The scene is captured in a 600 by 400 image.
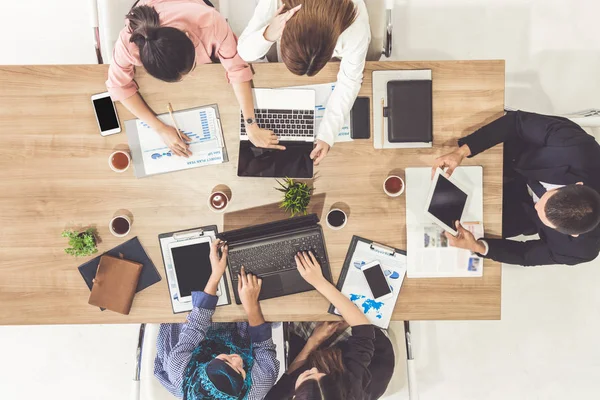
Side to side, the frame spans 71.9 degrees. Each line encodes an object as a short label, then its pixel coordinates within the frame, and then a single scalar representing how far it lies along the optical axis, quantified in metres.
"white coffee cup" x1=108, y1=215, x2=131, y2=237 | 1.67
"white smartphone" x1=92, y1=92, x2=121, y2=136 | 1.65
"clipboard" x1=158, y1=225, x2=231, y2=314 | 1.67
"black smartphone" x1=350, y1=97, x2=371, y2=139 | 1.63
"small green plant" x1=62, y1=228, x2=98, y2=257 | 1.62
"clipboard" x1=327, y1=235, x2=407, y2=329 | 1.65
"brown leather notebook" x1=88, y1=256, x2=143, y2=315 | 1.64
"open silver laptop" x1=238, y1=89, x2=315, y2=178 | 1.64
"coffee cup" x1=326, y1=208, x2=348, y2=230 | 1.64
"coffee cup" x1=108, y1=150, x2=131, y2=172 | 1.66
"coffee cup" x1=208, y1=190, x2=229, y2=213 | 1.65
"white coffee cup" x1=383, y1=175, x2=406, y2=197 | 1.63
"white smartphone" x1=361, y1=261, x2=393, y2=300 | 1.64
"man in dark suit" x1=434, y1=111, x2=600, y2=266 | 1.41
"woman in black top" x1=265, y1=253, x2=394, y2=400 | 1.59
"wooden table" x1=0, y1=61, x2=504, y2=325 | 1.64
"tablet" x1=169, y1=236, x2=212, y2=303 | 1.67
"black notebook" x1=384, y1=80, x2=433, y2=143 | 1.60
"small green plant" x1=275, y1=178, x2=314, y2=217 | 1.58
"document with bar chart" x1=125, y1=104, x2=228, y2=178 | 1.66
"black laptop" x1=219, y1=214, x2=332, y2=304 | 1.63
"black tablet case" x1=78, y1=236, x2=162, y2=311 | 1.68
